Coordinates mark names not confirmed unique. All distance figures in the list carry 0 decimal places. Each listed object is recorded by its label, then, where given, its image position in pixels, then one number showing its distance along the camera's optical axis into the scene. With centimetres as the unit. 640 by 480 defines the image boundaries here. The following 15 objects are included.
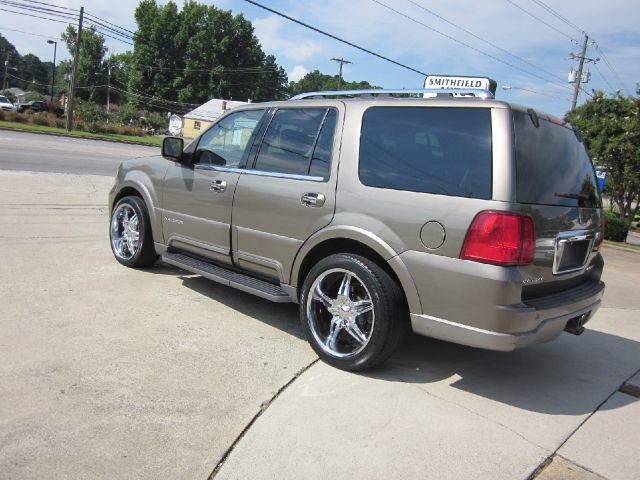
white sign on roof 530
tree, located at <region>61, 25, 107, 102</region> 8419
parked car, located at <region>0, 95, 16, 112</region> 4656
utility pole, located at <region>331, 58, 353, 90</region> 6247
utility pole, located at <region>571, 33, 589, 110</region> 3830
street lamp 6491
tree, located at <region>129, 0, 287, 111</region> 8294
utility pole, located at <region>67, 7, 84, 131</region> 3400
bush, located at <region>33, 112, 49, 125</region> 3733
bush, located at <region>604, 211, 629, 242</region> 1727
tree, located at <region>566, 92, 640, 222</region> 1711
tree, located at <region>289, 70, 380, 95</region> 12068
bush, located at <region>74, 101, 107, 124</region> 4147
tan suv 327
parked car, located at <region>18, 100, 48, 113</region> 5578
